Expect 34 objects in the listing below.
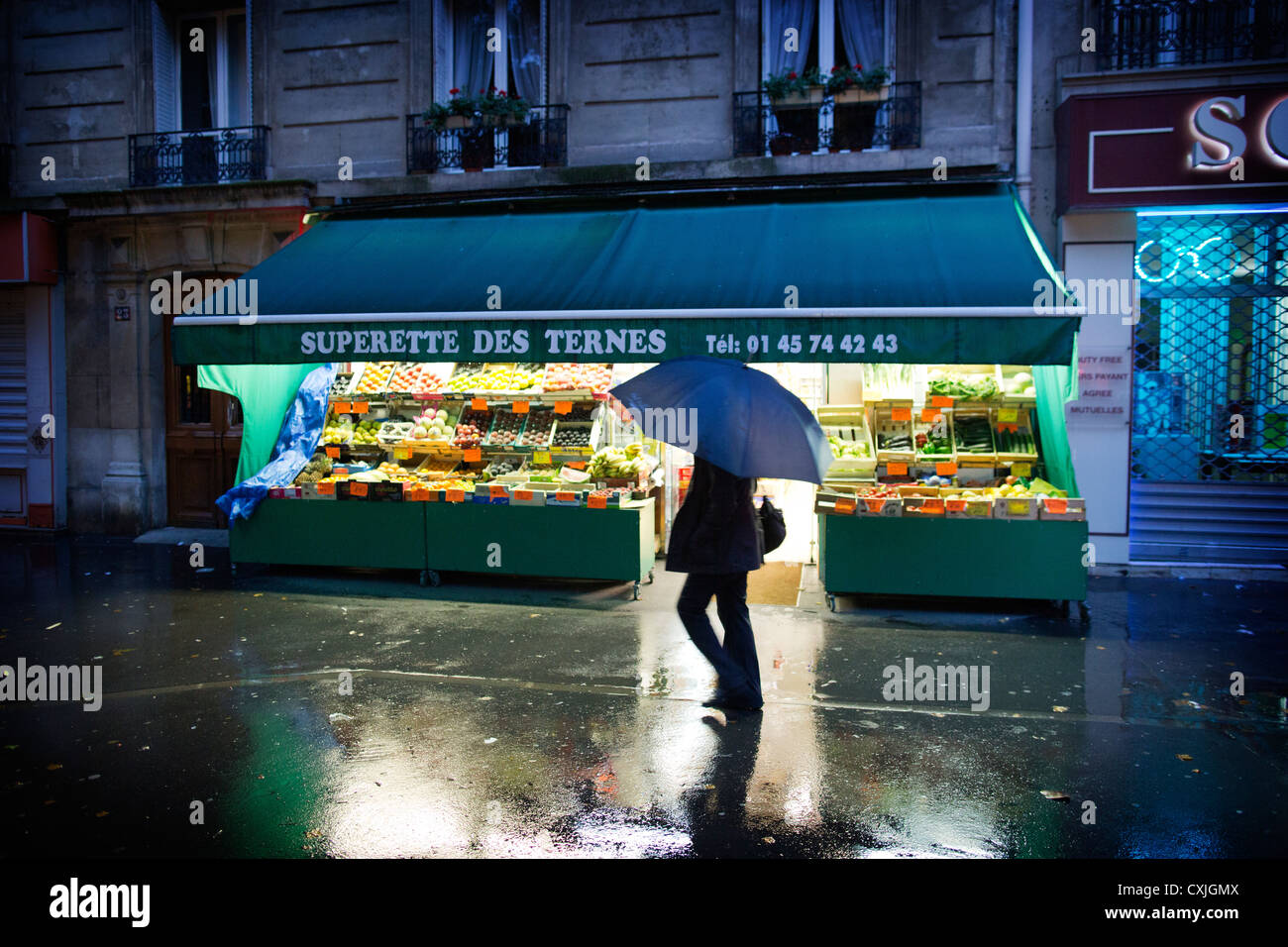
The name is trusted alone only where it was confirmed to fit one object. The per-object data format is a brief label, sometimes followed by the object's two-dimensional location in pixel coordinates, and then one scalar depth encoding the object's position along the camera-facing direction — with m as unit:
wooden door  11.87
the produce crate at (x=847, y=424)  9.43
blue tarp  9.20
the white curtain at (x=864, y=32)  10.02
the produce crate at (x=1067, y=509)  7.71
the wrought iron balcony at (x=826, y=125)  9.81
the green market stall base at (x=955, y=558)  7.79
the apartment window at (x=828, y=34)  10.02
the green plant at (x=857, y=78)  9.76
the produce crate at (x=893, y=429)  9.03
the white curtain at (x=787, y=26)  10.21
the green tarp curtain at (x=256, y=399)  9.63
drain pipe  9.47
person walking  5.57
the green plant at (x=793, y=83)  9.89
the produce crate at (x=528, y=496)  8.71
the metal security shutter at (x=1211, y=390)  9.60
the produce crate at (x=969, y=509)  7.86
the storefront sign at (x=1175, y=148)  8.89
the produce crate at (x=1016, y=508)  7.80
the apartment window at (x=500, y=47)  10.89
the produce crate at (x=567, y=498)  8.62
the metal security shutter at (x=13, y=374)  12.29
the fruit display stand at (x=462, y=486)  8.66
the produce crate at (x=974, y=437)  8.95
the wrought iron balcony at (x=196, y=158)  11.52
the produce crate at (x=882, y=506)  8.00
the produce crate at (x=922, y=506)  7.92
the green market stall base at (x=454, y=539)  8.59
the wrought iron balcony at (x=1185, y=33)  9.23
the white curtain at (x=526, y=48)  10.88
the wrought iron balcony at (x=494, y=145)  10.70
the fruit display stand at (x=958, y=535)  7.79
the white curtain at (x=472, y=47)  11.05
